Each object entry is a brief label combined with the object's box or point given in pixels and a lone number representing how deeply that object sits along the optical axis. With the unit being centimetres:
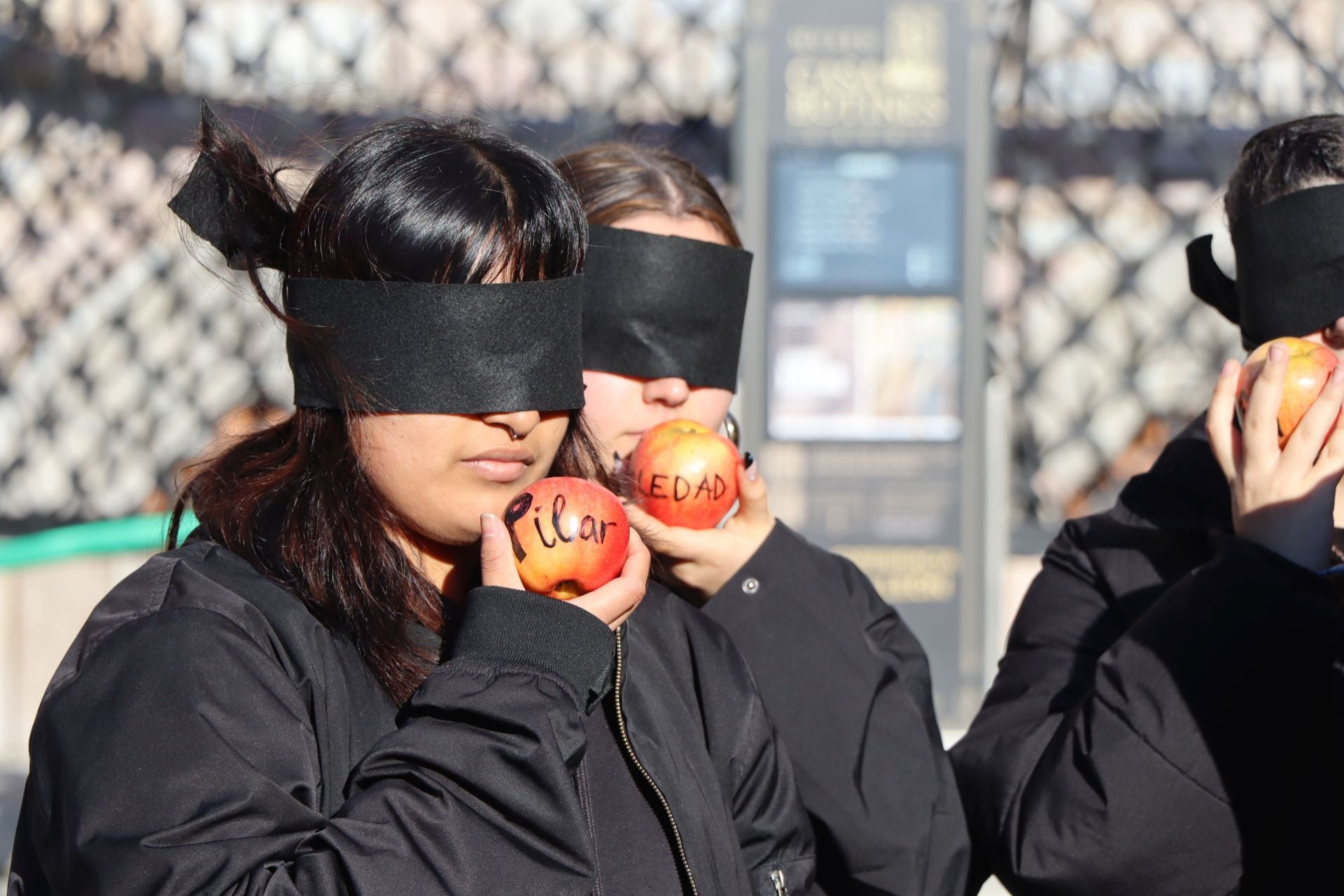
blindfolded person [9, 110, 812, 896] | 222
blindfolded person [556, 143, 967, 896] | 251
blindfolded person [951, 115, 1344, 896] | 242
